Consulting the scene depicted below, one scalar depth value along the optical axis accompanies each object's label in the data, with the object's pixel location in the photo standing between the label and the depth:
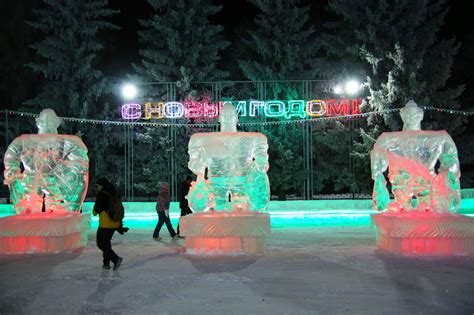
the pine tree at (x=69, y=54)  23.36
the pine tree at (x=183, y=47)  23.94
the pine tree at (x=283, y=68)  23.81
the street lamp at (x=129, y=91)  20.94
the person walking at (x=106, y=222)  7.28
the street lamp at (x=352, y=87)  21.61
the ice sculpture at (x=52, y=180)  9.30
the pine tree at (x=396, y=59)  21.53
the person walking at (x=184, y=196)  11.21
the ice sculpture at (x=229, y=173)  9.07
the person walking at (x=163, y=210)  11.16
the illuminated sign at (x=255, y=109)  21.95
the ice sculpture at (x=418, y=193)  8.30
